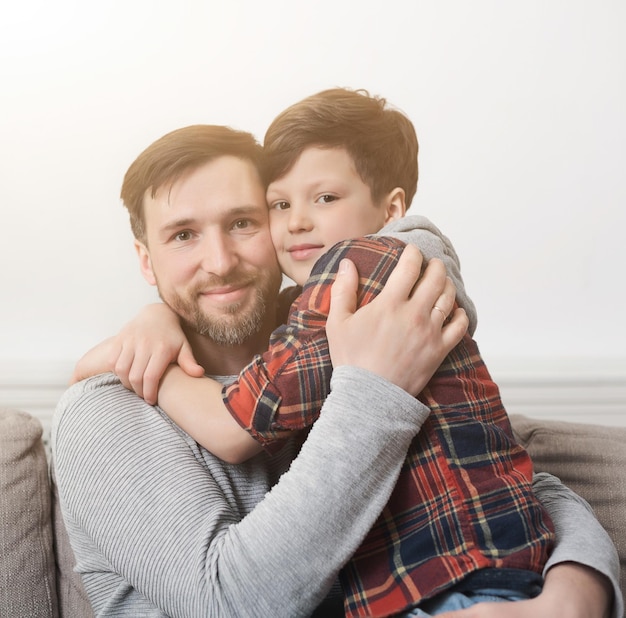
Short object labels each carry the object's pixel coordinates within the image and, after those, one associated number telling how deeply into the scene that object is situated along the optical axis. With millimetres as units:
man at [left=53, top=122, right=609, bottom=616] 943
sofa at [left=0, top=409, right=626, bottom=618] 1340
